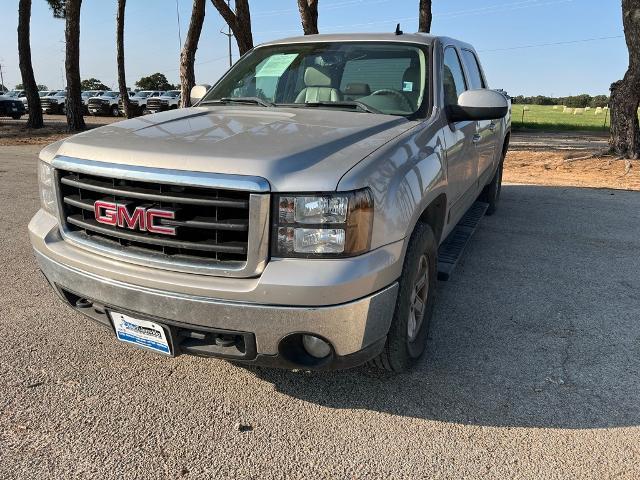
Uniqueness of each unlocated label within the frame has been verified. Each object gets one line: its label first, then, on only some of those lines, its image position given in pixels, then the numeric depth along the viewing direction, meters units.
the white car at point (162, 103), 30.28
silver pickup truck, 2.14
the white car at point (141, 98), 31.43
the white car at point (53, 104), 34.34
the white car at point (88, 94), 34.63
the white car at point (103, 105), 31.72
